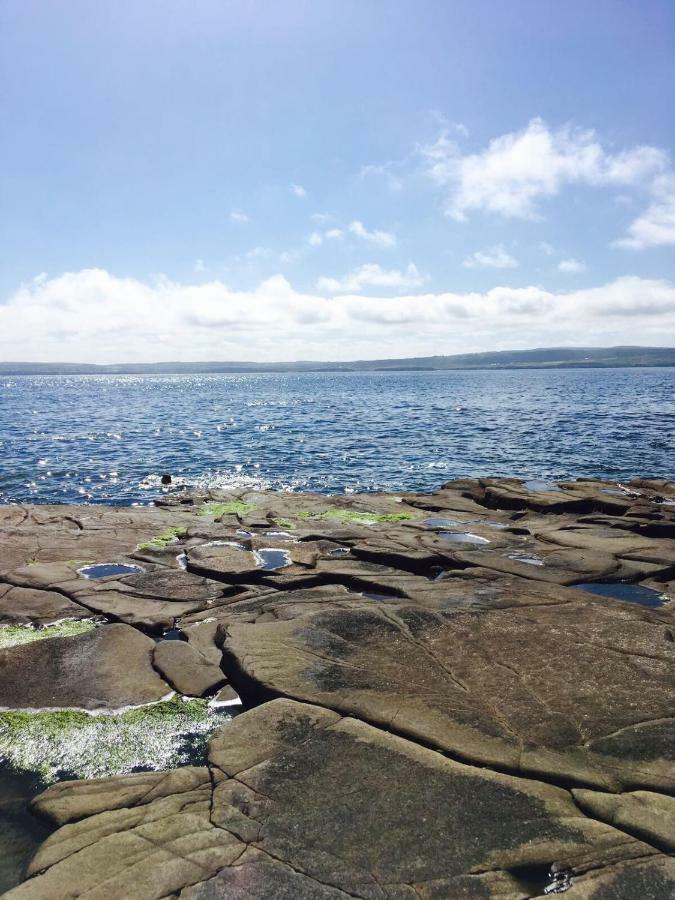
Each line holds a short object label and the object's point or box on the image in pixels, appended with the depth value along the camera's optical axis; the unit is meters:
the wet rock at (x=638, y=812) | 4.80
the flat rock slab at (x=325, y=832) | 4.42
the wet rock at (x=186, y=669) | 8.21
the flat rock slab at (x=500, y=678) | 5.98
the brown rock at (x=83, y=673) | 7.84
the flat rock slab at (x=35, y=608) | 10.73
